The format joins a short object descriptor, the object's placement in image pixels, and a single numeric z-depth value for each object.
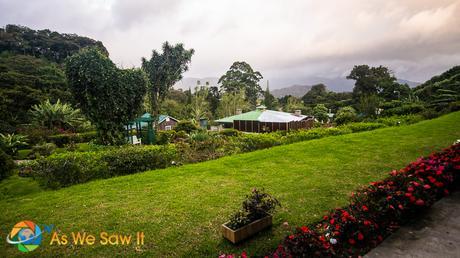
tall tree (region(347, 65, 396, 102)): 44.14
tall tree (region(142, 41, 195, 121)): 21.36
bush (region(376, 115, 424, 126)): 14.59
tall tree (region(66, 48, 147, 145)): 11.33
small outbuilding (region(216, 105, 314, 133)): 24.36
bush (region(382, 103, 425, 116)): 19.11
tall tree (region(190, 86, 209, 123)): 33.19
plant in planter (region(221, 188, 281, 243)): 3.17
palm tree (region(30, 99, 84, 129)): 18.20
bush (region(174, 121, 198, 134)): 19.78
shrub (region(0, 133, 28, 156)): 11.23
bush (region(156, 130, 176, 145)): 14.34
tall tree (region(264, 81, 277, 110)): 47.55
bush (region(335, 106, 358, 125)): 19.53
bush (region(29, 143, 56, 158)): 11.71
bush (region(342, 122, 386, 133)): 13.44
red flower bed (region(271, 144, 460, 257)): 2.51
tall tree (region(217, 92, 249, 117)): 40.53
